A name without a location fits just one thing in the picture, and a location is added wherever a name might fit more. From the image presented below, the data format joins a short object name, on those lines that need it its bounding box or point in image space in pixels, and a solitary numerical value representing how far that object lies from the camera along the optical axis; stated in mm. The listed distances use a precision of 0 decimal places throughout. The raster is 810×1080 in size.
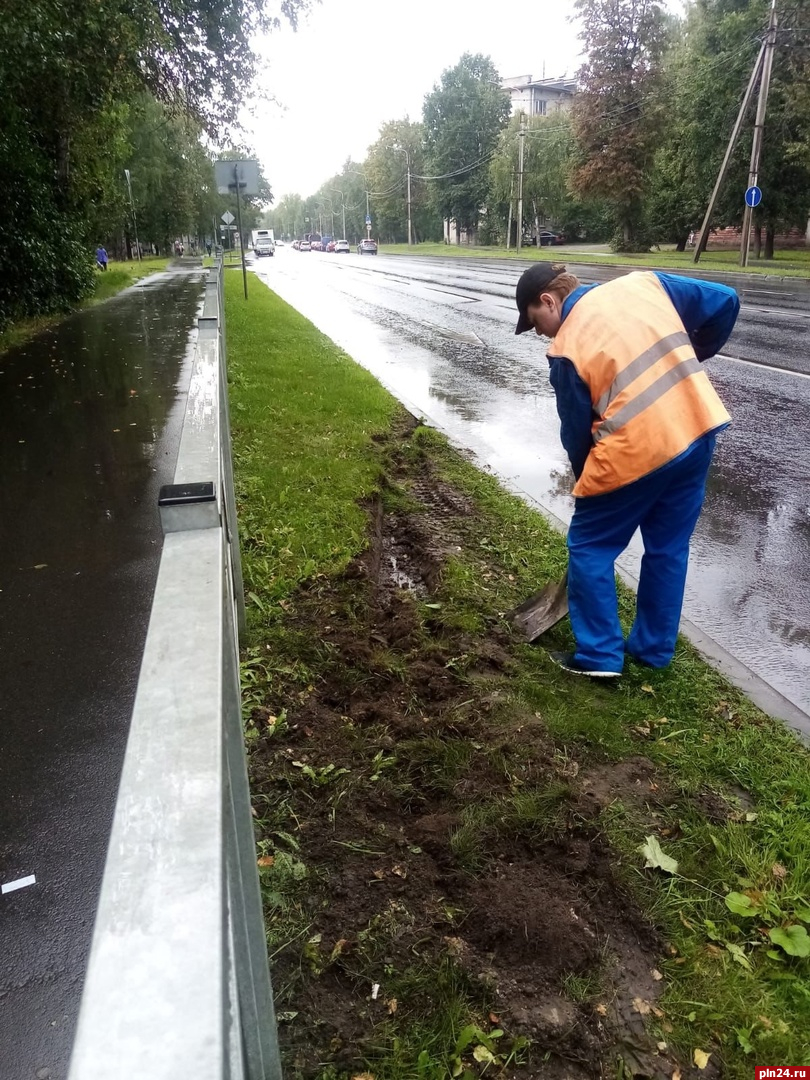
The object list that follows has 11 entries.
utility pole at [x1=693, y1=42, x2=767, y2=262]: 27141
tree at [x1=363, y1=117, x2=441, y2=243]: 87688
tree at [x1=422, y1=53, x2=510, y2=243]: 73312
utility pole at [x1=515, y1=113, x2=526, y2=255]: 48250
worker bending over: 3057
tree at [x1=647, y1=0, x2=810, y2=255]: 31297
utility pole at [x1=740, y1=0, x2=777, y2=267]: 25562
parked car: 65500
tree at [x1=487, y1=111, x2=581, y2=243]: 54812
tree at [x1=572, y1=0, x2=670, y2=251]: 43344
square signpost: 16734
